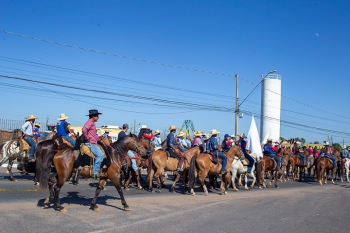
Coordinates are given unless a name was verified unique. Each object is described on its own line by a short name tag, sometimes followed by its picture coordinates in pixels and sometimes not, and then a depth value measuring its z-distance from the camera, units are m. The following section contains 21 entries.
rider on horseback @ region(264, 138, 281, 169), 21.08
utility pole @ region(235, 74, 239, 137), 31.31
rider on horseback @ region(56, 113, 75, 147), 13.82
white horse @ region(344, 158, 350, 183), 26.84
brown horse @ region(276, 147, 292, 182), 22.48
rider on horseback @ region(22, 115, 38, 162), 16.17
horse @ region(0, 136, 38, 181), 16.20
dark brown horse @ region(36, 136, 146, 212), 10.09
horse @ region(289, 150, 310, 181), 24.53
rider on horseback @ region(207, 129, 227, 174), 15.92
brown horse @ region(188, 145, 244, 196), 15.35
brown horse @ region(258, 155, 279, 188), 20.06
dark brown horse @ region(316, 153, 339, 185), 23.50
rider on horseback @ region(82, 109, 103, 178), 10.25
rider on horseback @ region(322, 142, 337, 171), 24.08
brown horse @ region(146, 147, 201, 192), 15.78
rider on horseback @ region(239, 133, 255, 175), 18.28
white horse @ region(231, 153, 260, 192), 17.52
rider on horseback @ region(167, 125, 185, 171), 16.30
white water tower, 48.38
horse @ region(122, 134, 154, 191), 15.84
